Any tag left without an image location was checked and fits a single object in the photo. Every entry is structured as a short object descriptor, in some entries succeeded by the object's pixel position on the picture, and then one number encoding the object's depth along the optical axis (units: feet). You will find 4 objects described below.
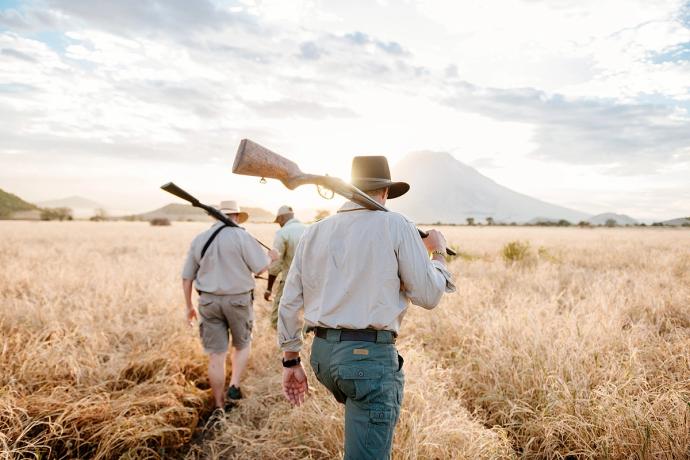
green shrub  44.29
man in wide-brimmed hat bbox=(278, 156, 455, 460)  6.93
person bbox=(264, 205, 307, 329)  19.85
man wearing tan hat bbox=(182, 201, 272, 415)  14.62
